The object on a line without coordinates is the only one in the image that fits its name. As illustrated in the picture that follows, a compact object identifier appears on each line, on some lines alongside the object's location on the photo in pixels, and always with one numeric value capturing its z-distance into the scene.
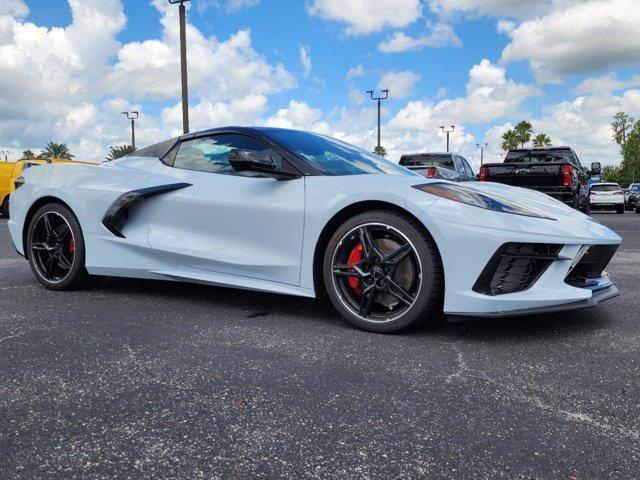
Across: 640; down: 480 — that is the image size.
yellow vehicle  14.32
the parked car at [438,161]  13.87
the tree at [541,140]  87.62
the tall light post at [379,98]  30.59
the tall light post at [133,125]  32.03
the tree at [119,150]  52.83
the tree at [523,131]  81.31
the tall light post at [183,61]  14.54
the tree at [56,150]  66.31
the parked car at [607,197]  24.56
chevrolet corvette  2.77
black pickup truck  10.71
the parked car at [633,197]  26.00
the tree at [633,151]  64.06
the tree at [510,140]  82.50
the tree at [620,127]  67.69
